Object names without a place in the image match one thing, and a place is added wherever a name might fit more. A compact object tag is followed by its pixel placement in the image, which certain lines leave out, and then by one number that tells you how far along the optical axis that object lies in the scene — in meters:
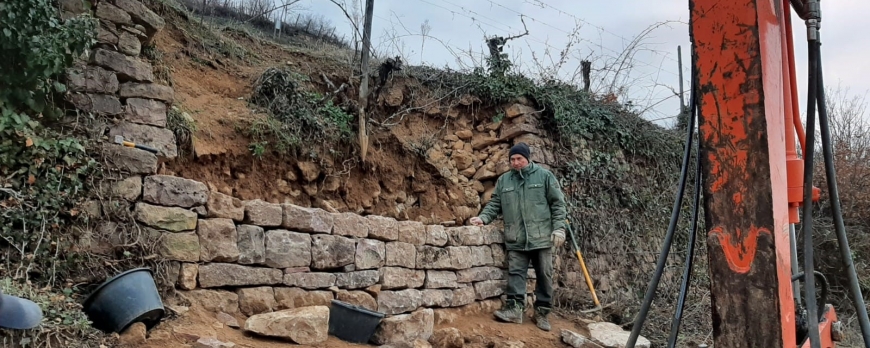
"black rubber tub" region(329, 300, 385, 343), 4.09
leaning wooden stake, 5.89
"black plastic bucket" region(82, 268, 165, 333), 3.17
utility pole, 10.68
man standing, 5.64
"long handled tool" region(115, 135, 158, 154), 3.66
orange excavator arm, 1.62
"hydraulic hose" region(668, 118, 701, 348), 2.04
